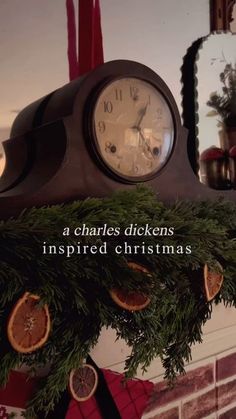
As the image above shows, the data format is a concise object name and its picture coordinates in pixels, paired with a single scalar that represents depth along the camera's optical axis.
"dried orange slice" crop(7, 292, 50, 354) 0.43
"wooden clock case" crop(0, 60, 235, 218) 0.52
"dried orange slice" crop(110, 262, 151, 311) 0.49
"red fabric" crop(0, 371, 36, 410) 0.66
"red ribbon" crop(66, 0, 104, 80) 0.71
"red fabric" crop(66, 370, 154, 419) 0.67
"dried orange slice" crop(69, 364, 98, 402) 0.60
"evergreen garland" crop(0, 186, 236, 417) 0.44
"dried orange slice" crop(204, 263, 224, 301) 0.58
